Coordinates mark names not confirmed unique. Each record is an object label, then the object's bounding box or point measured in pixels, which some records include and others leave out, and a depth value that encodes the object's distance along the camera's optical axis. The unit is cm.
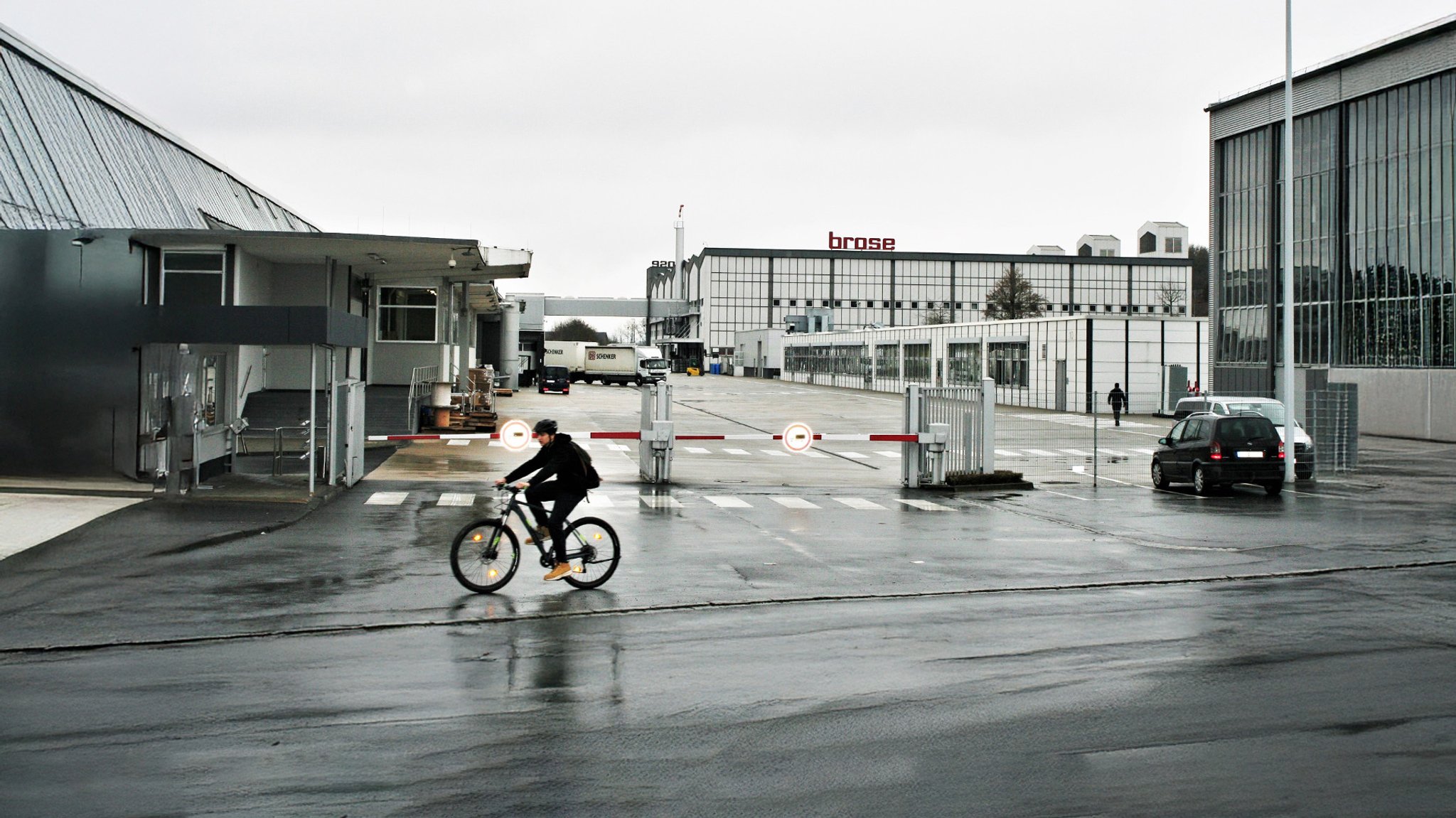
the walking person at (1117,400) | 4760
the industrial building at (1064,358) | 5953
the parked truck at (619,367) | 9356
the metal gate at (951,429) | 2452
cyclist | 1255
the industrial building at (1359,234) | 4891
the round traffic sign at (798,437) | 2477
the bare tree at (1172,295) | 13382
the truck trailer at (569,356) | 9469
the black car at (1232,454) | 2445
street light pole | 2630
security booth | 1975
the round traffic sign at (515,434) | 2134
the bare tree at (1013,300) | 11794
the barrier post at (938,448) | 2433
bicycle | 1238
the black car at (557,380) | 7212
